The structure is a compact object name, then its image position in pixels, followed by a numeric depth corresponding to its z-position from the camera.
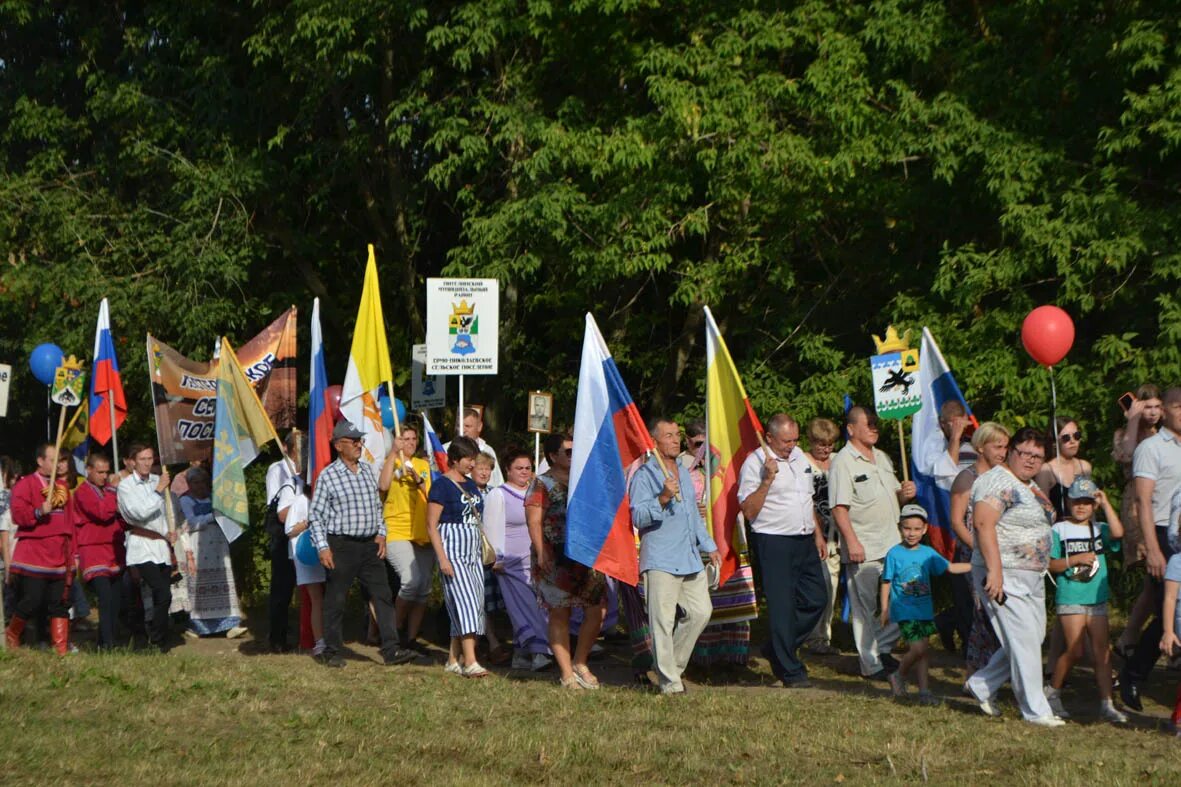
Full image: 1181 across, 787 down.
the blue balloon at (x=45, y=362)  17.72
